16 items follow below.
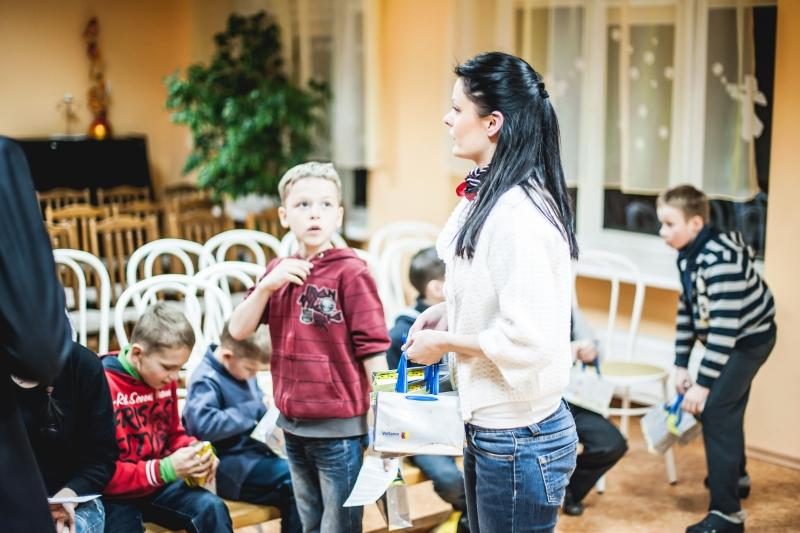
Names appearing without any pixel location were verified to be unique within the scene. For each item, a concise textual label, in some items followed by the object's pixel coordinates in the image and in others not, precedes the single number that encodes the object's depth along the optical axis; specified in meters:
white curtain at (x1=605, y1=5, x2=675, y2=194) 4.36
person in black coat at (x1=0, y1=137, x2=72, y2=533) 1.33
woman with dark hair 1.69
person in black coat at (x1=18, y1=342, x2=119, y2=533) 2.30
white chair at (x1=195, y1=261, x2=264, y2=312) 3.60
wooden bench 2.73
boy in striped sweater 3.25
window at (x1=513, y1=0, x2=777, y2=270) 4.12
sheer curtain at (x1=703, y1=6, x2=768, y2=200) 4.07
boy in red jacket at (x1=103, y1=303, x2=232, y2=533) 2.54
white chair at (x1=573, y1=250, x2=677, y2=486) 3.85
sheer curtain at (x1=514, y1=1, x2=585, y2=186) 4.62
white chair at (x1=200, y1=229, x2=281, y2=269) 4.28
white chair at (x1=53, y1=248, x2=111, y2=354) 3.53
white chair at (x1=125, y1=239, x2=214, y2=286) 3.79
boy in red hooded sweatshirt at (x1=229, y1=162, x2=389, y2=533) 2.38
